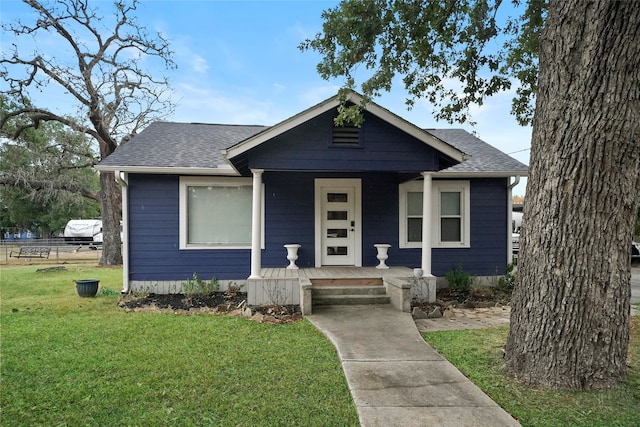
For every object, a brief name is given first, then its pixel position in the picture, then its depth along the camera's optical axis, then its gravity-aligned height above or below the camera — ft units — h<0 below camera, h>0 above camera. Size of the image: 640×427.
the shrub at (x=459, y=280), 27.37 -4.30
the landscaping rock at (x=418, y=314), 19.81 -4.94
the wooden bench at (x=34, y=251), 56.84 -4.96
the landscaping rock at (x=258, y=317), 19.39 -5.19
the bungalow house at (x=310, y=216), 25.21 +0.47
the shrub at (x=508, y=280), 27.89 -4.31
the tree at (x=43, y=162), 53.42 +9.80
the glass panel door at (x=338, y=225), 27.86 -0.18
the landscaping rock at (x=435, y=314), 20.18 -5.04
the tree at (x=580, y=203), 10.52 +0.66
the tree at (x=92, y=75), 48.39 +20.70
